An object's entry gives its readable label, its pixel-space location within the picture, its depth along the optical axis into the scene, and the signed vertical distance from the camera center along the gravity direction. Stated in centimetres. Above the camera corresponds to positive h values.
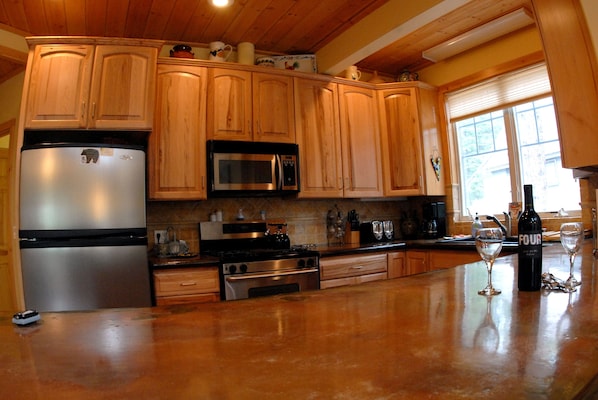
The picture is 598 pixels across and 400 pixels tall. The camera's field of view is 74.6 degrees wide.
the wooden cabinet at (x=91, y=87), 258 +102
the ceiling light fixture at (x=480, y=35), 306 +152
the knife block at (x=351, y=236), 367 -13
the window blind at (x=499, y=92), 318 +106
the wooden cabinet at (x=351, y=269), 296 -36
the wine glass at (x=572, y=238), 126 -9
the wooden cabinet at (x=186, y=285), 251 -34
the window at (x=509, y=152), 316 +53
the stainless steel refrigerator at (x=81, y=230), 232 +6
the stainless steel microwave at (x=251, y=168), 297 +47
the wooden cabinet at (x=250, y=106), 305 +98
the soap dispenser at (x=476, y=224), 339 -9
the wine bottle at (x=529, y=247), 104 -10
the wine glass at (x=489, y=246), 109 -9
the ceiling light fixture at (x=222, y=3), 262 +153
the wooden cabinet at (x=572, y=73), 188 +67
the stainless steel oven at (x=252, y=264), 262 -25
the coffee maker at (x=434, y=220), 377 -3
